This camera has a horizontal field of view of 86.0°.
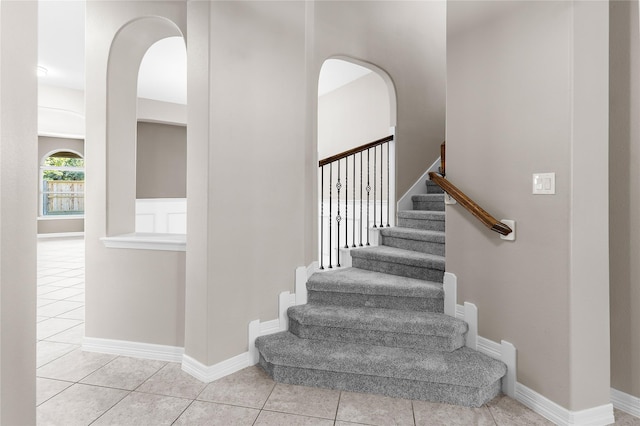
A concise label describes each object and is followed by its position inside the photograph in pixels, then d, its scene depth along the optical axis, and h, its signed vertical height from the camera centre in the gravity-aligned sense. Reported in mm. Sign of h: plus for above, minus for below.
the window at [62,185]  9678 +838
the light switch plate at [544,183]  1890 +172
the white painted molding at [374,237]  3848 -261
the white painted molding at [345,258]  3609 -465
